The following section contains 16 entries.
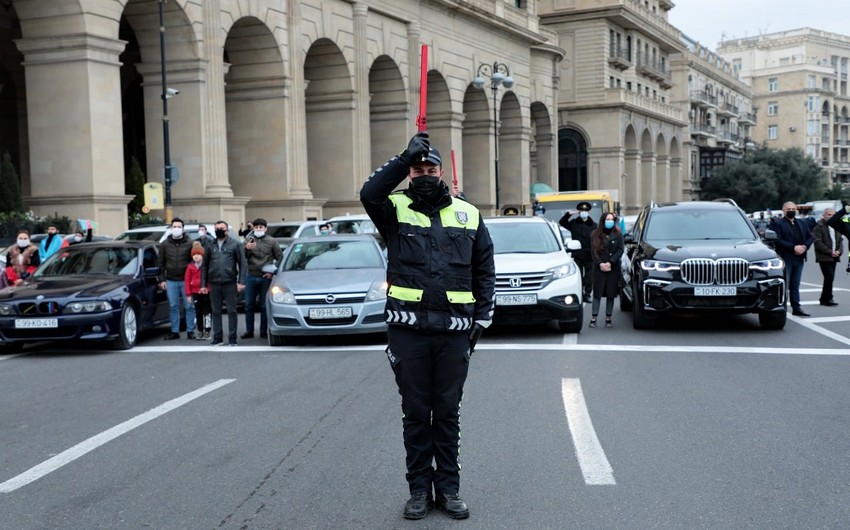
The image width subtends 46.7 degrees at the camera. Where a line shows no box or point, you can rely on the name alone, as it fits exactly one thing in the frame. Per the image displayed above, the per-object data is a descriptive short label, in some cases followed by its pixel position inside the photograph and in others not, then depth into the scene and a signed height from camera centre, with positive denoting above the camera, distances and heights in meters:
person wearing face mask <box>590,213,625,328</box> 14.41 -0.74
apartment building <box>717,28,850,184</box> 140.62 +16.89
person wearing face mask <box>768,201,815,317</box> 15.54 -0.61
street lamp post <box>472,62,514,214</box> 39.74 +5.59
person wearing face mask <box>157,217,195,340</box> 13.98 -0.70
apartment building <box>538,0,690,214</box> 73.06 +8.38
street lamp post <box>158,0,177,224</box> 25.70 +2.02
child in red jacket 13.84 -1.12
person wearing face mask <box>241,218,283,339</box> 14.38 -0.73
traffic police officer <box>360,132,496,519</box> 5.16 -0.53
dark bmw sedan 12.23 -1.03
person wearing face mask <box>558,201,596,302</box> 17.47 -0.48
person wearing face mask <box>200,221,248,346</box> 13.28 -0.81
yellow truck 37.59 +0.28
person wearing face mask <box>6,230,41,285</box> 15.99 -0.65
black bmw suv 12.91 -0.96
